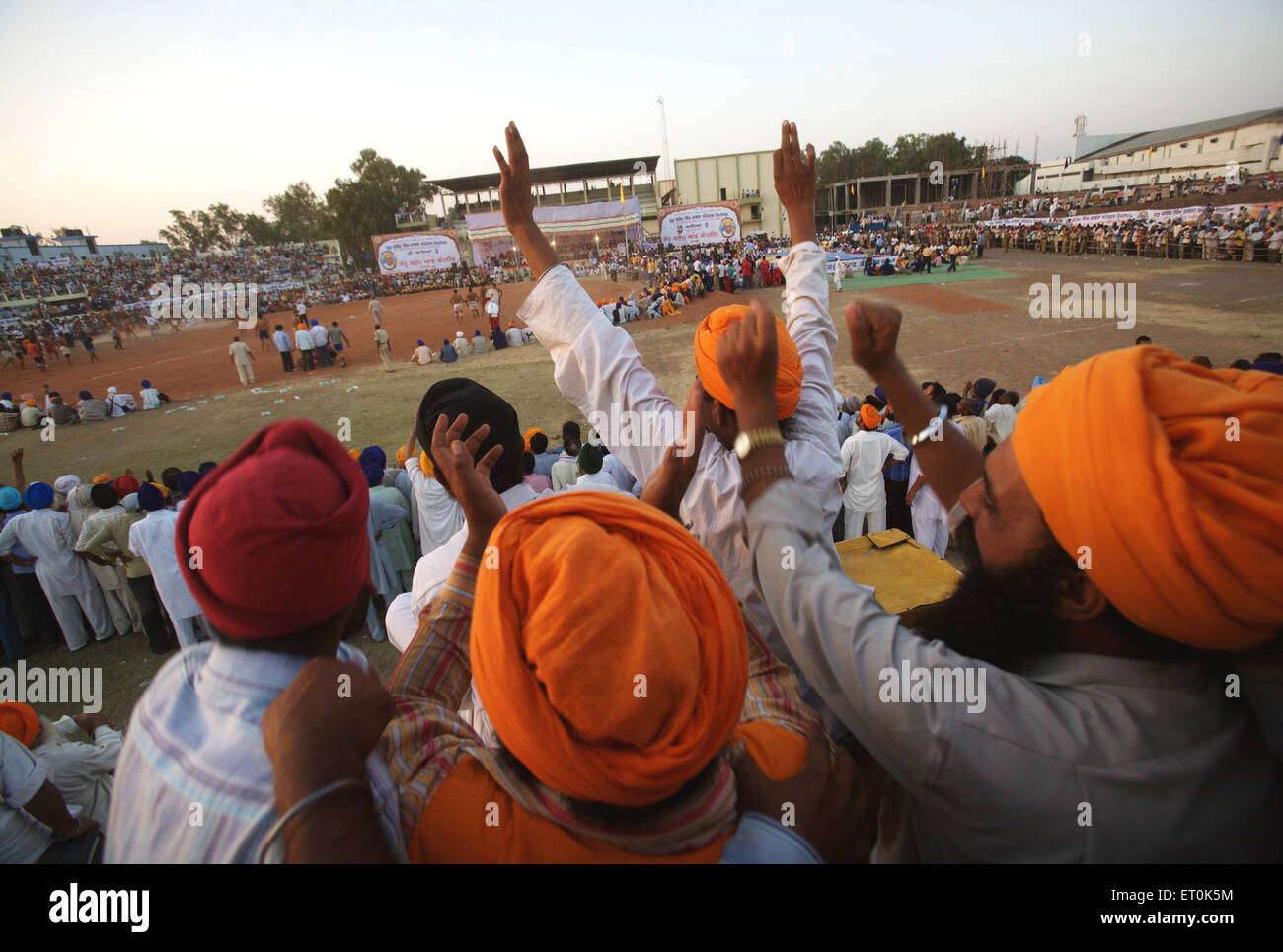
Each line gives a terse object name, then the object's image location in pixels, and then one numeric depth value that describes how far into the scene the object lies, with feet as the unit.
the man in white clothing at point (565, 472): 19.74
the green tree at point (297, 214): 264.11
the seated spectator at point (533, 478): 16.47
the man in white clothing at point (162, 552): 16.19
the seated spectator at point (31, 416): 47.73
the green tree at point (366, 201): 183.32
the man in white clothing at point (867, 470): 17.43
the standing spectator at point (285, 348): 60.80
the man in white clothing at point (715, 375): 6.52
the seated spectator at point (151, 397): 51.21
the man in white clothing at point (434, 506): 15.93
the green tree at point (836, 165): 271.28
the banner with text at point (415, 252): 125.80
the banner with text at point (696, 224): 111.14
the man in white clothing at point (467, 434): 7.61
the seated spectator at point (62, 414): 46.93
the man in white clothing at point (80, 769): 8.96
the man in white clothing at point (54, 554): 17.80
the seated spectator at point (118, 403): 49.34
